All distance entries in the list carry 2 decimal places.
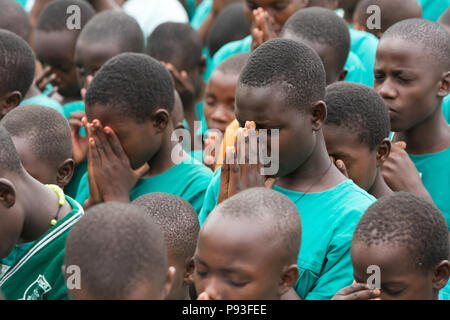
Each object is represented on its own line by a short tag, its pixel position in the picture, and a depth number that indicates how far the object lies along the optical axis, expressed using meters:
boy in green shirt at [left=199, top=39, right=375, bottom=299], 5.83
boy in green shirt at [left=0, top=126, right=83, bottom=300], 5.94
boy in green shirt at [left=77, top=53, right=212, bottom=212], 7.32
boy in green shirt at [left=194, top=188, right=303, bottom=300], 4.93
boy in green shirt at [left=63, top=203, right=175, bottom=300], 4.42
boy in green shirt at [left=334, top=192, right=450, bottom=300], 5.21
